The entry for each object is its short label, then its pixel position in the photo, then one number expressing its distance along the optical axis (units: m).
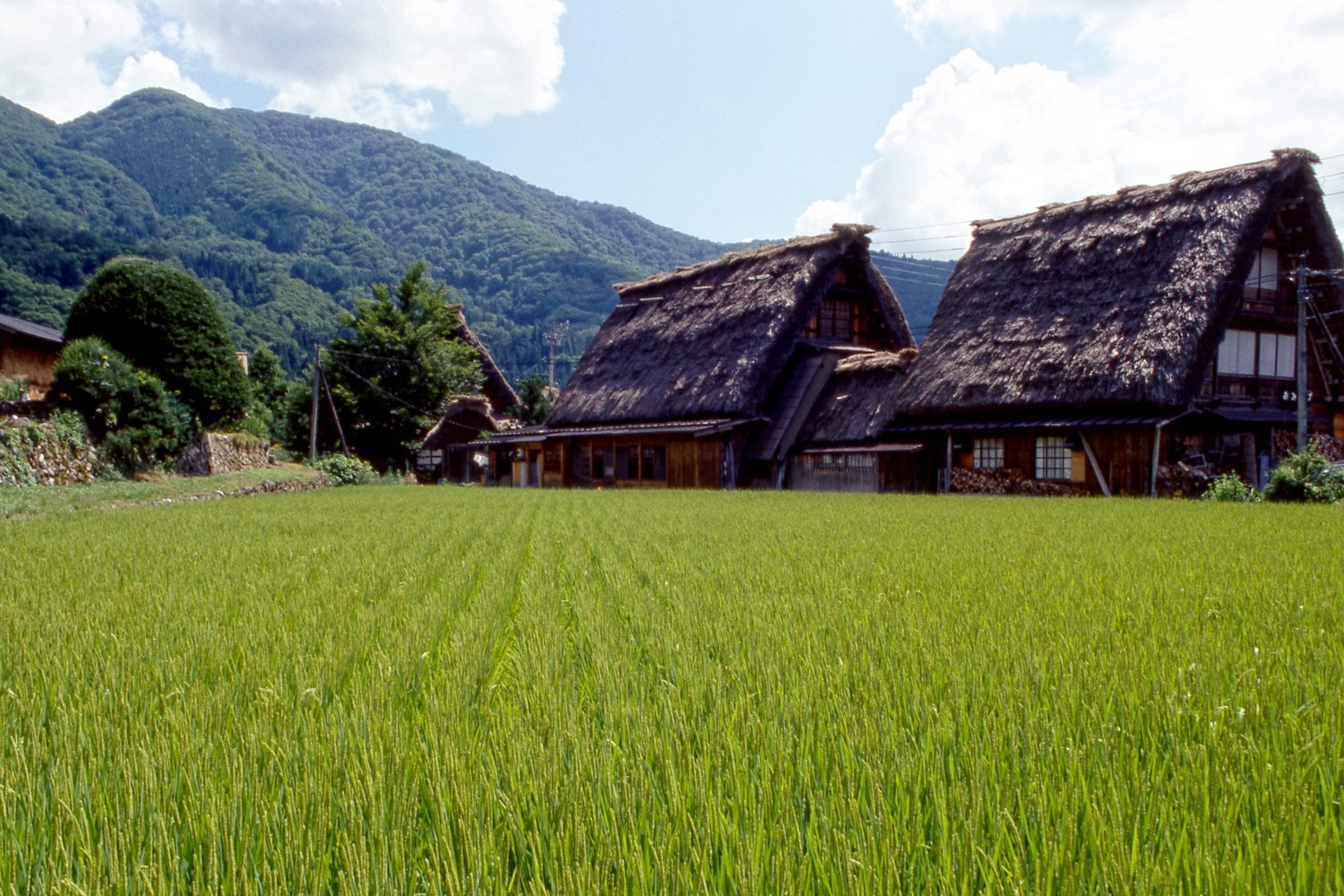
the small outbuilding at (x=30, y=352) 19.30
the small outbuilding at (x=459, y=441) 28.75
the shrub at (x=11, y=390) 15.31
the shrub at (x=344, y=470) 23.23
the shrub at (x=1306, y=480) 12.13
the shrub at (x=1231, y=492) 13.17
